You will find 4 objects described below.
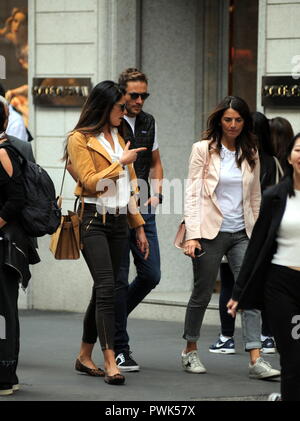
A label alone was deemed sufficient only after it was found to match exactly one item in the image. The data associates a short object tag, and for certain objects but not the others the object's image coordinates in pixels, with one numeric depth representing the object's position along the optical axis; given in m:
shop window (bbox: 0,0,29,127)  24.92
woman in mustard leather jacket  16.30
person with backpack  15.32
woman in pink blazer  17.27
